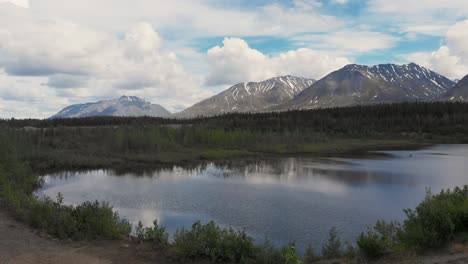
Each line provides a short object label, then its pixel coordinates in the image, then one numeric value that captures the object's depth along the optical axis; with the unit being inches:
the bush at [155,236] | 608.1
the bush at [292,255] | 342.6
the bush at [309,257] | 542.8
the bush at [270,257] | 473.1
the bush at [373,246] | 503.2
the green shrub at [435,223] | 489.6
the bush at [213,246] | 507.1
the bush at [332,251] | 566.4
